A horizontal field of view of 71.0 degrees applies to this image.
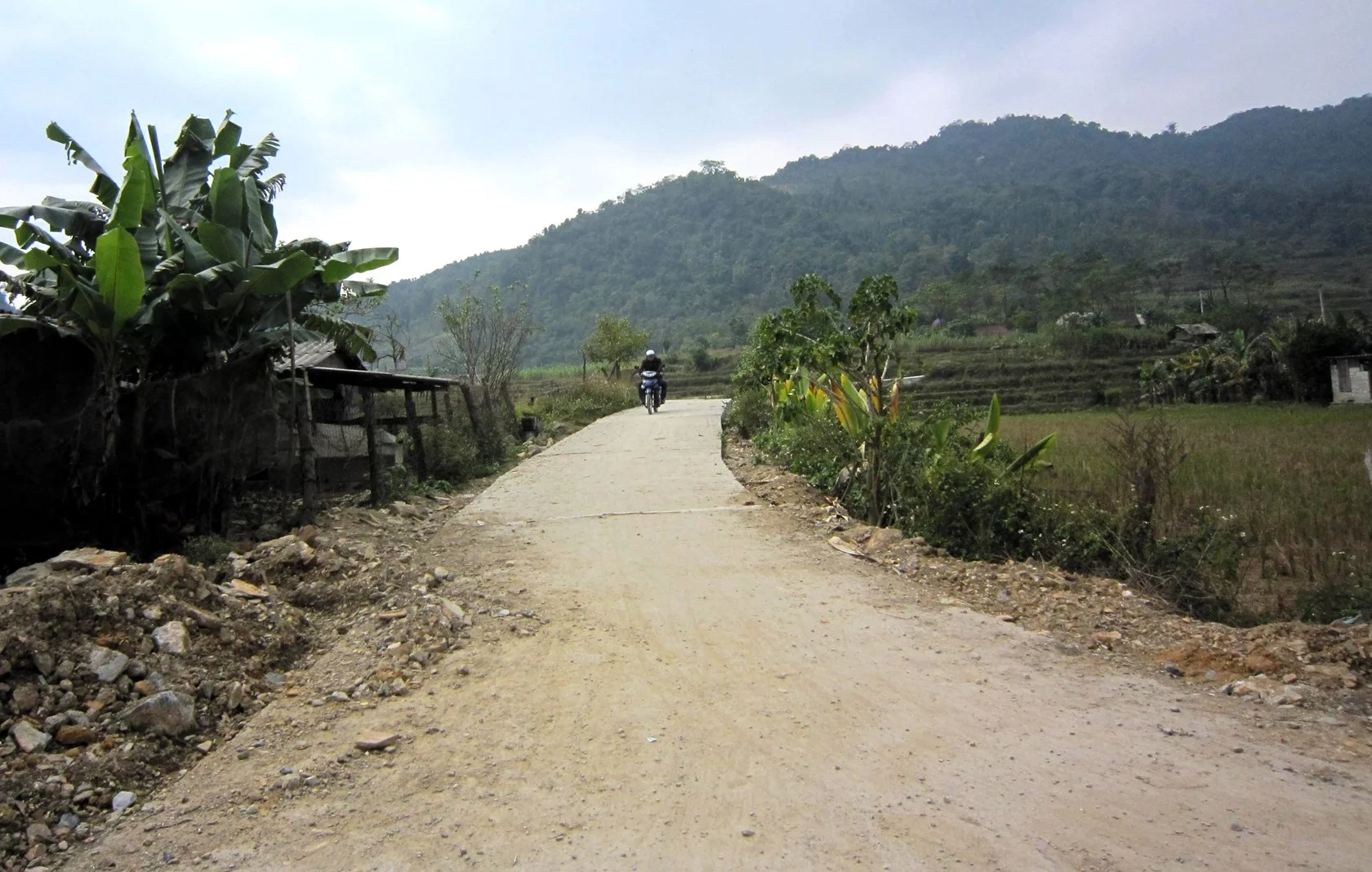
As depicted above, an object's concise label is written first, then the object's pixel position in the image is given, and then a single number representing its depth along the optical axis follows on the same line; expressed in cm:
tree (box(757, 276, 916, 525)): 955
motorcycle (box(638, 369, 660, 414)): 2608
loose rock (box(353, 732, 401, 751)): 436
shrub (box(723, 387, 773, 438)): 1867
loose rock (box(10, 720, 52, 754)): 410
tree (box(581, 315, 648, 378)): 4012
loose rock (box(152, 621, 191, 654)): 507
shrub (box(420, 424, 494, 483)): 1352
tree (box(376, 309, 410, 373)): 2161
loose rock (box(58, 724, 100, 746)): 423
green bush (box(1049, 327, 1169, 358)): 5147
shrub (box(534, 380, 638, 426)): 2619
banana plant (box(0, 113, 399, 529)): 812
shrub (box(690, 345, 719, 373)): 5412
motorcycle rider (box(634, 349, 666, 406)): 2628
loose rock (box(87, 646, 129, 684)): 468
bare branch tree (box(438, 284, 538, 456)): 2373
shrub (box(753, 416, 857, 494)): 1083
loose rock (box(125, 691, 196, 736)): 444
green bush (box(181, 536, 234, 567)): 771
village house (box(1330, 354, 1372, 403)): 2967
